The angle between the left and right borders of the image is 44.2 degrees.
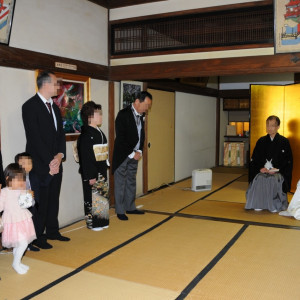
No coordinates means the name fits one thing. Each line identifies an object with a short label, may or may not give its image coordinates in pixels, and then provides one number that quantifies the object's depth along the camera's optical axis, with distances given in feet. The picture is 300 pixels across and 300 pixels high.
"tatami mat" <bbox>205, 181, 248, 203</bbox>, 17.53
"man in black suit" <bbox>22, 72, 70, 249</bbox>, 10.51
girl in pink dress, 8.98
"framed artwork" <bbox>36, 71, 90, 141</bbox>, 12.92
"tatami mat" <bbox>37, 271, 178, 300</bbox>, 7.85
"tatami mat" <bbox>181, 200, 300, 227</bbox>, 13.87
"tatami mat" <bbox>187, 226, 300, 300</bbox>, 7.97
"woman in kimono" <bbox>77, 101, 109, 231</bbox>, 11.99
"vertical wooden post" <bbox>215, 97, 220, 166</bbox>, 29.60
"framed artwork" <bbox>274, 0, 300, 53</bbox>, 12.60
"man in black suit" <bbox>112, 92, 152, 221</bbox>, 13.78
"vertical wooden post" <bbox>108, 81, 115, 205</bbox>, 15.76
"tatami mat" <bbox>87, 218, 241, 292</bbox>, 8.87
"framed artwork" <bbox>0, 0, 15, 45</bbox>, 10.35
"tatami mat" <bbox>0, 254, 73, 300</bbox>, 8.08
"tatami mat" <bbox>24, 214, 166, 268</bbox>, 10.07
